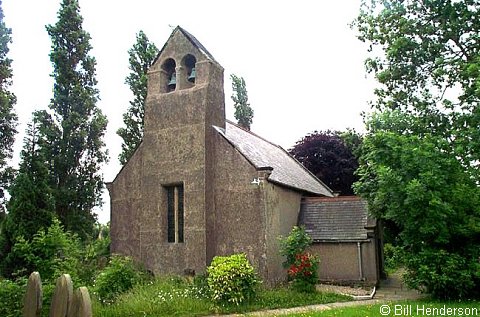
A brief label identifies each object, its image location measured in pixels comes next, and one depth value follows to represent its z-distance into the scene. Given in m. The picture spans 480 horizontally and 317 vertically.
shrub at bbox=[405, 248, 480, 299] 15.12
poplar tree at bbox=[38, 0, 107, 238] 26.44
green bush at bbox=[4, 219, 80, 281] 13.70
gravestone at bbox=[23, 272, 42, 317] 7.87
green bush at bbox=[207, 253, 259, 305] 15.33
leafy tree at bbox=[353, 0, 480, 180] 18.67
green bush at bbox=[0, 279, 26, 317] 12.27
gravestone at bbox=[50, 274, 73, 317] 7.16
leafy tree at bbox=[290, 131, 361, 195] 39.28
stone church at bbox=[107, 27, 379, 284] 19.95
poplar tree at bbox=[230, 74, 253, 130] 44.75
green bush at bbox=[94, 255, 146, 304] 15.34
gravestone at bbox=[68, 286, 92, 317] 6.70
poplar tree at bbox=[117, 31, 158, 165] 31.06
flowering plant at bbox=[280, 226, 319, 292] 17.33
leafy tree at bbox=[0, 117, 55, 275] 18.52
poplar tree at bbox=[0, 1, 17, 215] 27.72
